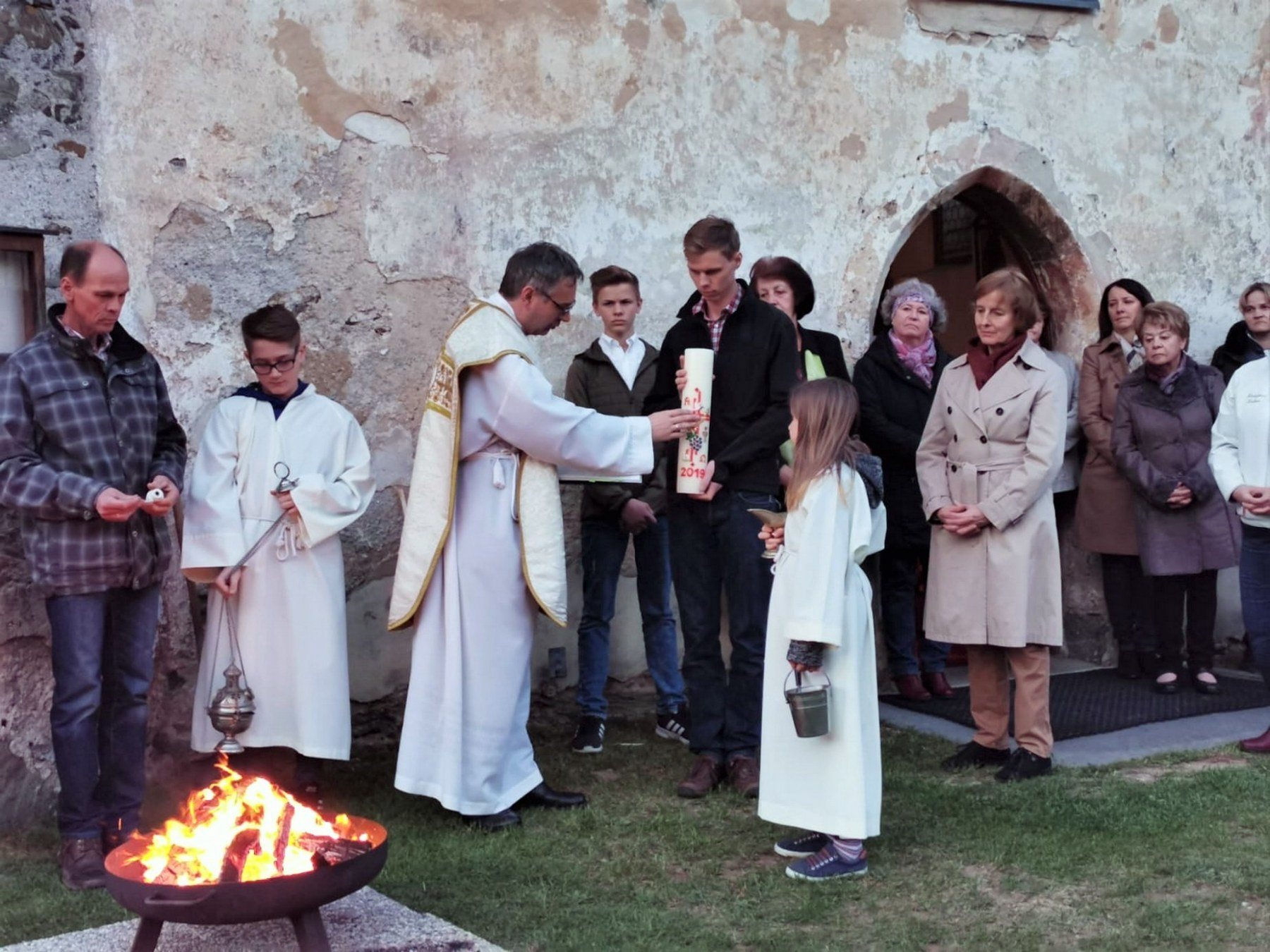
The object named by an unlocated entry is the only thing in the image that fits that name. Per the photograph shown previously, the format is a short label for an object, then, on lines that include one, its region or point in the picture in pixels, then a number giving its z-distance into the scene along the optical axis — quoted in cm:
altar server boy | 507
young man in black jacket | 522
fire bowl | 321
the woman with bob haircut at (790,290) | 630
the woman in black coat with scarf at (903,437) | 686
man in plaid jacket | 443
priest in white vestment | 497
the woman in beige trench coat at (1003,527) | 536
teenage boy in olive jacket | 619
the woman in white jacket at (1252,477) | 574
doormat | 632
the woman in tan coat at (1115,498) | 721
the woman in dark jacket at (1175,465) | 680
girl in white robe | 430
